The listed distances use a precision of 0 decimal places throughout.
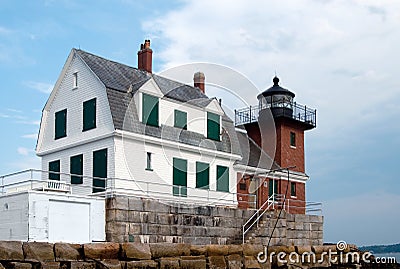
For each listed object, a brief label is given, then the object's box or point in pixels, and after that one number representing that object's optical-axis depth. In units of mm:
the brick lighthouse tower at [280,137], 29547
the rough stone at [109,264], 14602
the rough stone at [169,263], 15773
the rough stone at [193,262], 16319
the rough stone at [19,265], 13105
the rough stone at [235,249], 18047
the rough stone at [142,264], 15086
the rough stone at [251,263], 18312
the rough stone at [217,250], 17391
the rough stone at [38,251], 13477
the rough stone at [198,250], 16944
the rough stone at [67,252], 14070
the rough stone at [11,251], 13047
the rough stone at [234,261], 17781
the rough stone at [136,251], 15188
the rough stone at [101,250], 14562
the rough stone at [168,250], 15883
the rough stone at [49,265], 13602
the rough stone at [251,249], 18609
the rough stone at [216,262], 17156
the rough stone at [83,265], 14211
